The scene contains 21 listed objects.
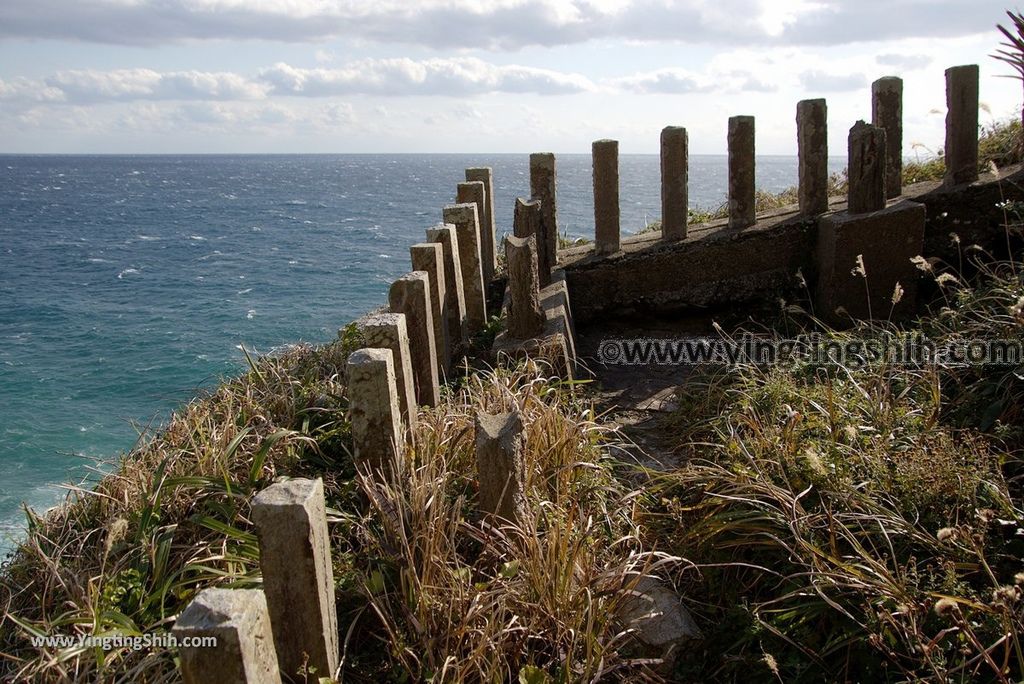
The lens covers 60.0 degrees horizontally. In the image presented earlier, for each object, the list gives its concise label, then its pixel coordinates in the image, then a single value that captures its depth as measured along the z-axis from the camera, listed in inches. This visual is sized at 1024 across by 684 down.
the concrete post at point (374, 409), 144.1
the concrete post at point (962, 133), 279.7
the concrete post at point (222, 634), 88.4
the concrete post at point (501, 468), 136.8
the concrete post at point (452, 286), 214.5
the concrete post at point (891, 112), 281.0
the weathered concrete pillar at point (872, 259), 253.9
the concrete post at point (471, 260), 233.9
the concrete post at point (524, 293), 213.6
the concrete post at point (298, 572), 105.4
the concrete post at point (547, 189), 270.1
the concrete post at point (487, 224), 276.4
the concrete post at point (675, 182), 268.1
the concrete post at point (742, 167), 269.1
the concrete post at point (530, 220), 245.8
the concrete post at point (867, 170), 257.3
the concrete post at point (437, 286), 195.8
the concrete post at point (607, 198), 272.5
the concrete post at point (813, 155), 265.6
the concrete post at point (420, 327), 175.2
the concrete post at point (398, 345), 155.2
